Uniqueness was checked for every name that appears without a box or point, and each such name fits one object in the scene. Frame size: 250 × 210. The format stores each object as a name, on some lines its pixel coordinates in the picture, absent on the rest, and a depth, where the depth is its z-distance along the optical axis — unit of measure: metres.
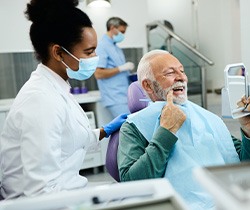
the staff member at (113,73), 3.09
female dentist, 1.05
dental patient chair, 1.43
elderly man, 1.19
